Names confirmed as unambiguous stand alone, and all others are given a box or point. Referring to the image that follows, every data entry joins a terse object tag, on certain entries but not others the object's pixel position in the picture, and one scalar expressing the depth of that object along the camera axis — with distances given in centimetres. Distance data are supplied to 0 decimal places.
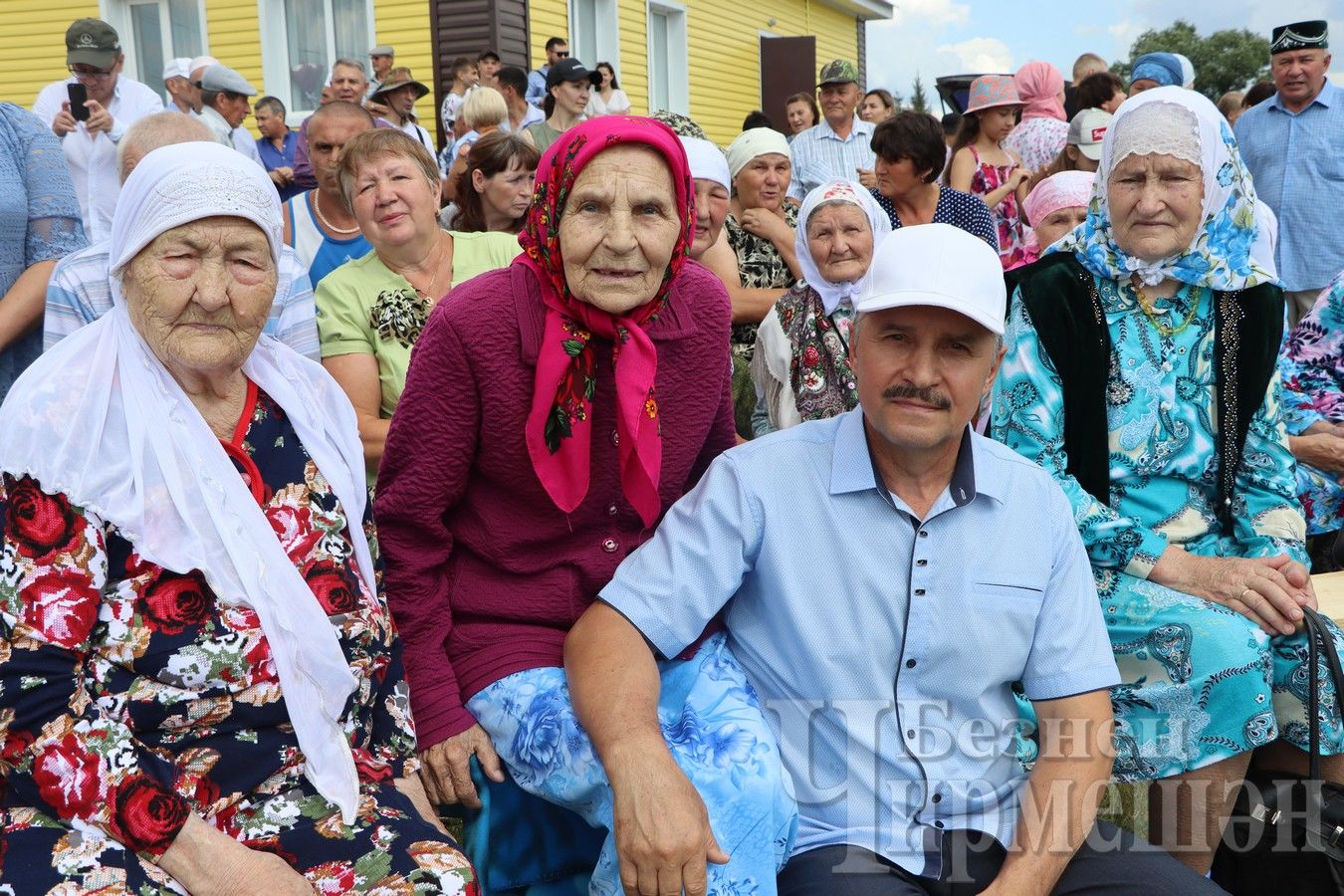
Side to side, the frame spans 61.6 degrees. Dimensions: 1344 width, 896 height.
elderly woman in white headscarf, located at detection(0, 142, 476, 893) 168
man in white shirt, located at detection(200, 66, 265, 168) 901
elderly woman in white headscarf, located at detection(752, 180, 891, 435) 395
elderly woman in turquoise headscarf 275
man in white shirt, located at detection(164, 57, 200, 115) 946
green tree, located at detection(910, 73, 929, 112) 4738
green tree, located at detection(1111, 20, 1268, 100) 3647
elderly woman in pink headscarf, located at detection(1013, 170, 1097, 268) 500
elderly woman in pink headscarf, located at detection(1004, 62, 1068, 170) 797
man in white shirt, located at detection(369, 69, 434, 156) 959
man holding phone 540
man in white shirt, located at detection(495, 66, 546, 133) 976
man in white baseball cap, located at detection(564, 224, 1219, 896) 200
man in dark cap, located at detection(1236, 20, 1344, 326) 656
